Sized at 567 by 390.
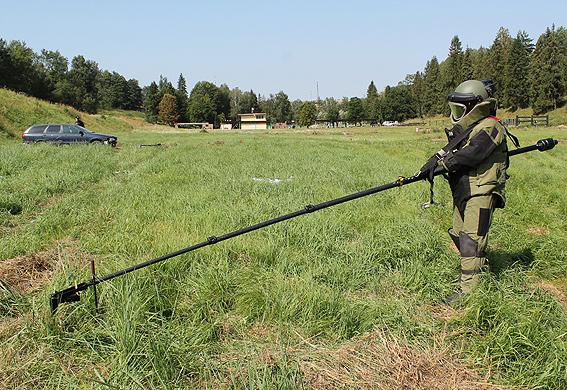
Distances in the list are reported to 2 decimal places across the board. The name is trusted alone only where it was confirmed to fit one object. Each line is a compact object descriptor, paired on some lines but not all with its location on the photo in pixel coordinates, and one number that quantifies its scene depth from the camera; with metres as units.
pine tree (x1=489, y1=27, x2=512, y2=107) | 75.19
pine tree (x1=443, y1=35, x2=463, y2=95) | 85.56
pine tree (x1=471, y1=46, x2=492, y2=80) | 83.25
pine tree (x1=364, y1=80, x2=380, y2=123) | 120.31
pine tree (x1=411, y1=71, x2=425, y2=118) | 105.85
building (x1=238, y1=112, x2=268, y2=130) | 111.21
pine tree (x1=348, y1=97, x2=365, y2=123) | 129.12
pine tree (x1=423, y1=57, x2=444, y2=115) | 96.50
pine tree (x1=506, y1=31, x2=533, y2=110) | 73.12
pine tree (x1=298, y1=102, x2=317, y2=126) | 108.88
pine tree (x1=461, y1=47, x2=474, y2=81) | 83.82
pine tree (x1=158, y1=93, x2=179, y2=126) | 94.94
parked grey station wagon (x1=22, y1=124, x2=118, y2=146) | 18.55
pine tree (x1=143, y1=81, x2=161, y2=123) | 103.12
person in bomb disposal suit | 3.48
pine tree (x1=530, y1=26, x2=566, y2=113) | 68.06
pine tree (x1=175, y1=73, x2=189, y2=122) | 104.23
